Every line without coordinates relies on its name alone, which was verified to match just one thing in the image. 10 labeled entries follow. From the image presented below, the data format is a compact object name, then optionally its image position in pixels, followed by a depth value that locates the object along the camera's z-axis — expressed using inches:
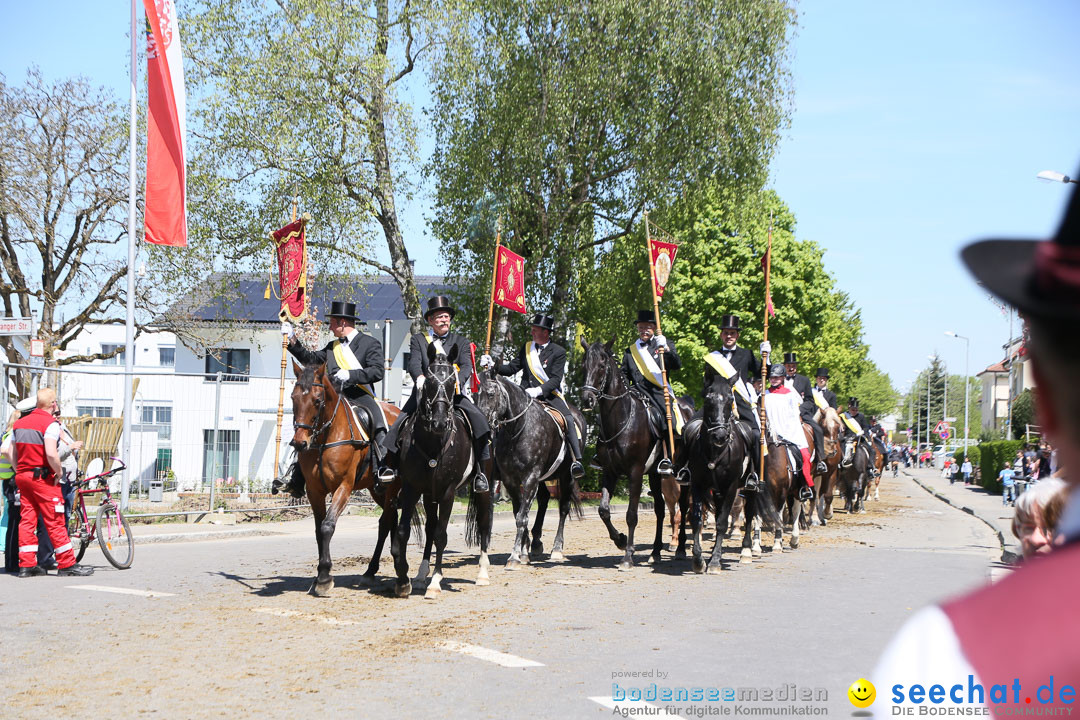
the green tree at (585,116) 1101.7
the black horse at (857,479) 1091.9
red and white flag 883.4
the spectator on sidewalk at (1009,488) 1369.3
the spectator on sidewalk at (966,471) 2437.3
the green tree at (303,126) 1045.8
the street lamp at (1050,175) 793.4
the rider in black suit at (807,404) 792.9
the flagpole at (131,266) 969.5
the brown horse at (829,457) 877.2
